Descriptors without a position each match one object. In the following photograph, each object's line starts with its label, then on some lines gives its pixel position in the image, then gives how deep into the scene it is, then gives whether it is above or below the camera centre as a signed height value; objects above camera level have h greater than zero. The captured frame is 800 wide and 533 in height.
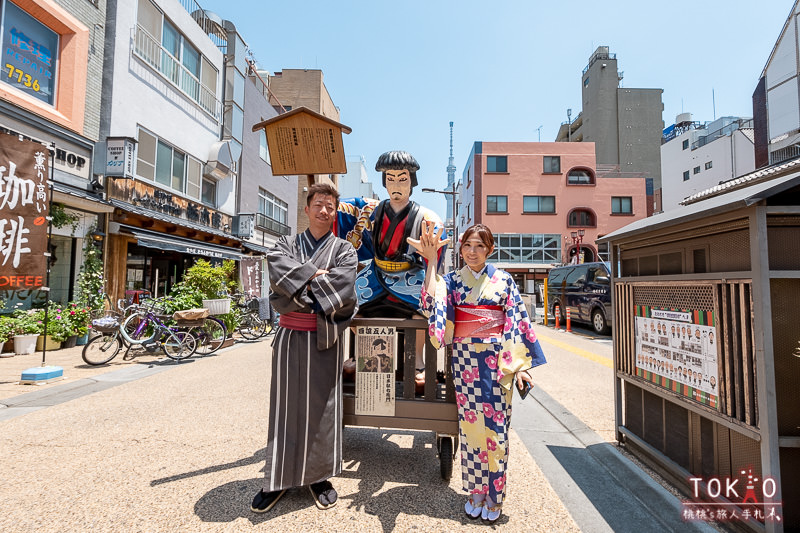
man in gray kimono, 2.36 -0.58
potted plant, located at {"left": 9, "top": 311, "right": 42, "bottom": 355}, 7.29 -0.91
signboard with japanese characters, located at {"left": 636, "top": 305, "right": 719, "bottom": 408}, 2.36 -0.43
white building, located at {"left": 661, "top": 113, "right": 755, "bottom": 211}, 25.05 +9.93
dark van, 11.55 -0.15
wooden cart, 2.60 -0.81
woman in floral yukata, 2.32 -0.42
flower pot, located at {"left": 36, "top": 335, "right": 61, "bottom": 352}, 7.66 -1.23
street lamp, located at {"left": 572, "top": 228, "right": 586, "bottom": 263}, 25.87 +3.92
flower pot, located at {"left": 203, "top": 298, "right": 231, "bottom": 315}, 8.69 -0.46
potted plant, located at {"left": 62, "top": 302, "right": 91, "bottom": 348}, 8.17 -0.80
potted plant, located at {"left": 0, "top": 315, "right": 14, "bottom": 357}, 7.14 -0.97
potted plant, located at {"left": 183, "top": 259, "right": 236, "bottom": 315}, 8.73 +0.07
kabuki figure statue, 3.04 +0.30
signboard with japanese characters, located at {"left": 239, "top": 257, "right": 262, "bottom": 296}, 11.66 +0.37
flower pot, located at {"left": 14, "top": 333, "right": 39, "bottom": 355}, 7.27 -1.15
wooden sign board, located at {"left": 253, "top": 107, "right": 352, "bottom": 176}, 3.13 +1.20
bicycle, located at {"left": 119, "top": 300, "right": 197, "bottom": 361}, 7.42 -1.02
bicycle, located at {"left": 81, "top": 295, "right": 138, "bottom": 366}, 6.62 -1.06
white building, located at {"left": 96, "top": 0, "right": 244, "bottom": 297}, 9.52 +4.58
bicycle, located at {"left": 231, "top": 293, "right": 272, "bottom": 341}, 11.00 -1.05
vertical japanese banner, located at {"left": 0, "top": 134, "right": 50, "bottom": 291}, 5.12 +1.02
